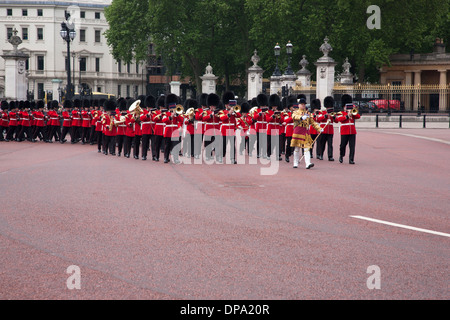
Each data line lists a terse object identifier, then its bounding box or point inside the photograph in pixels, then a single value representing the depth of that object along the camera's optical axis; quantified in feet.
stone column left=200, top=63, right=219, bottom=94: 178.70
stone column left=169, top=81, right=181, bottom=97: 180.28
